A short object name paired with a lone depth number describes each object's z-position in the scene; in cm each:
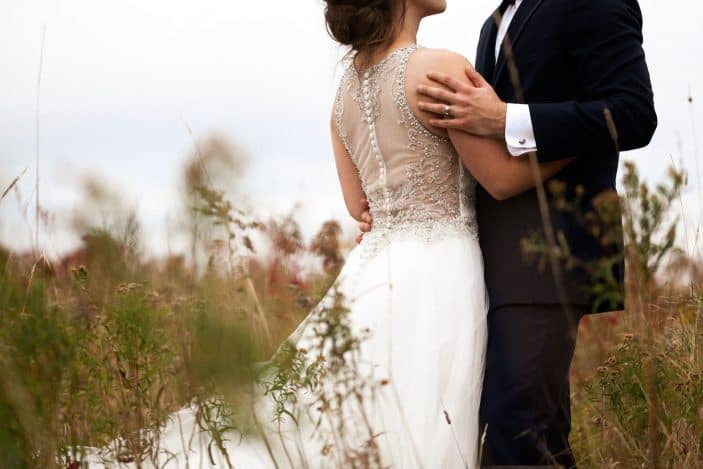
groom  581
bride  598
